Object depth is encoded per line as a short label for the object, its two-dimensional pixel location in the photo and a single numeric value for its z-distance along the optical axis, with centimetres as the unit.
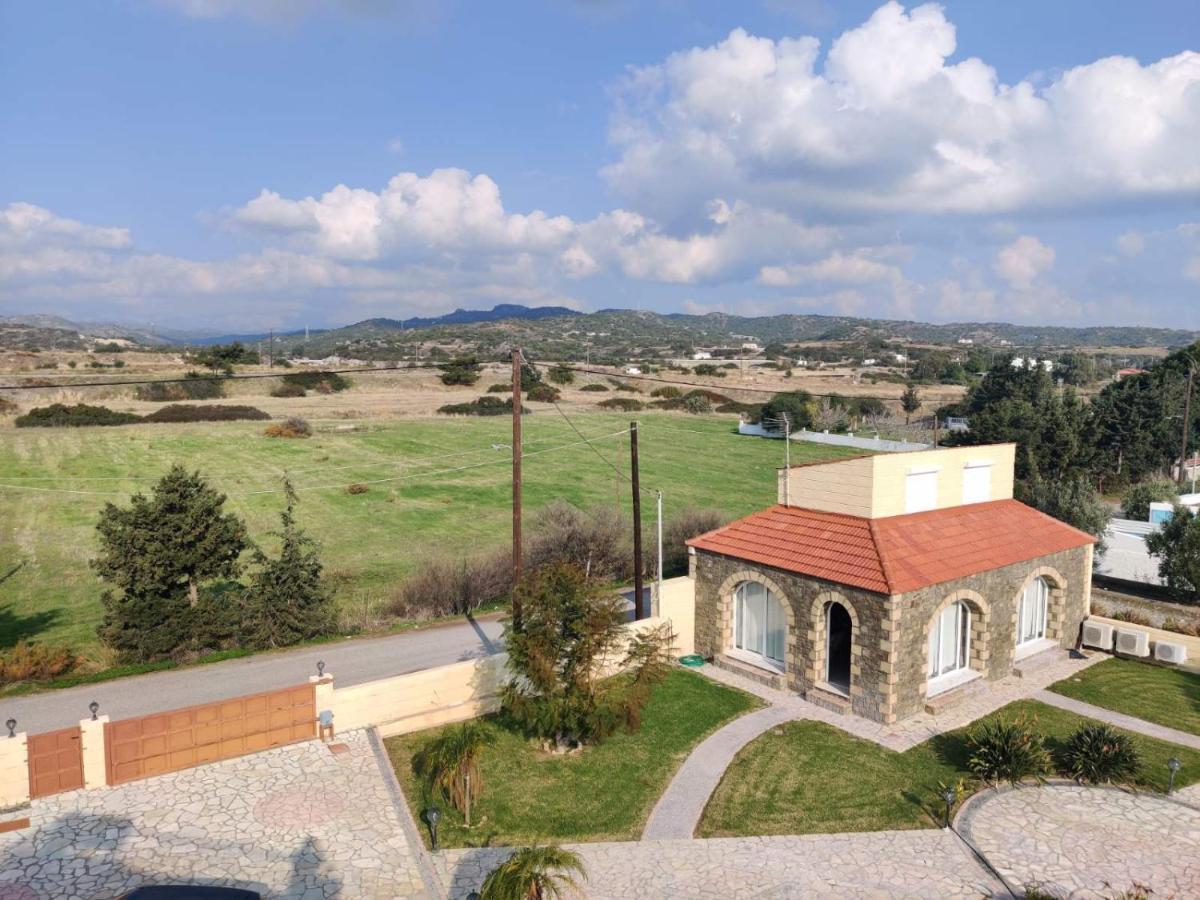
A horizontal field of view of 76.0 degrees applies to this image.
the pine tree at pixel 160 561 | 1939
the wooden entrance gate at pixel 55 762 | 1285
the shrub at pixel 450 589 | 2436
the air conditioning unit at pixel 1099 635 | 2030
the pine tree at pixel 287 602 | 2072
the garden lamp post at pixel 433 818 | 1154
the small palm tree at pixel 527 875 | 911
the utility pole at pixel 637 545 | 2106
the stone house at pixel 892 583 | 1636
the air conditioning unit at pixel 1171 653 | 1938
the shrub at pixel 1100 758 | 1393
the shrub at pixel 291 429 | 5594
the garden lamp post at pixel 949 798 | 1224
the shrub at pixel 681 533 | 2939
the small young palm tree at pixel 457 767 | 1298
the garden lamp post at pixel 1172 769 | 1312
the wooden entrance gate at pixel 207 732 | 1356
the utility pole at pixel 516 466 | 1803
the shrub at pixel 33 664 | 1769
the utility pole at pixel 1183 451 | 4161
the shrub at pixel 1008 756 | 1395
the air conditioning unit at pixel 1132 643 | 1984
